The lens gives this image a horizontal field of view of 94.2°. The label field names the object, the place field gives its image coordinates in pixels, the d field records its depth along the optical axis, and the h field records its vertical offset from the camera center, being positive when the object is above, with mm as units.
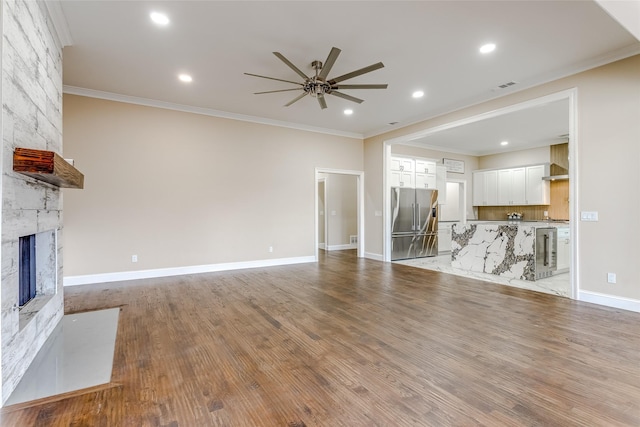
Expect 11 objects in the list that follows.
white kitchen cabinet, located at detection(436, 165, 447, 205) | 8266 +816
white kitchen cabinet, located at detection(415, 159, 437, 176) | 7785 +1208
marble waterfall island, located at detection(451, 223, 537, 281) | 5098 -691
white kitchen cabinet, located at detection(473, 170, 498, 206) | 8891 +739
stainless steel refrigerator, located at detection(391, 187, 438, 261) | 7164 -268
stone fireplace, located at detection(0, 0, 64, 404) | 1925 +190
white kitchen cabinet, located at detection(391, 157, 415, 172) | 7332 +1206
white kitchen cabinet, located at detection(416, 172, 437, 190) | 7766 +837
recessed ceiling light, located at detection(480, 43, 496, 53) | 3451 +1940
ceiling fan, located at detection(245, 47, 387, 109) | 3183 +1570
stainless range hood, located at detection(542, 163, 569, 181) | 7598 +1021
